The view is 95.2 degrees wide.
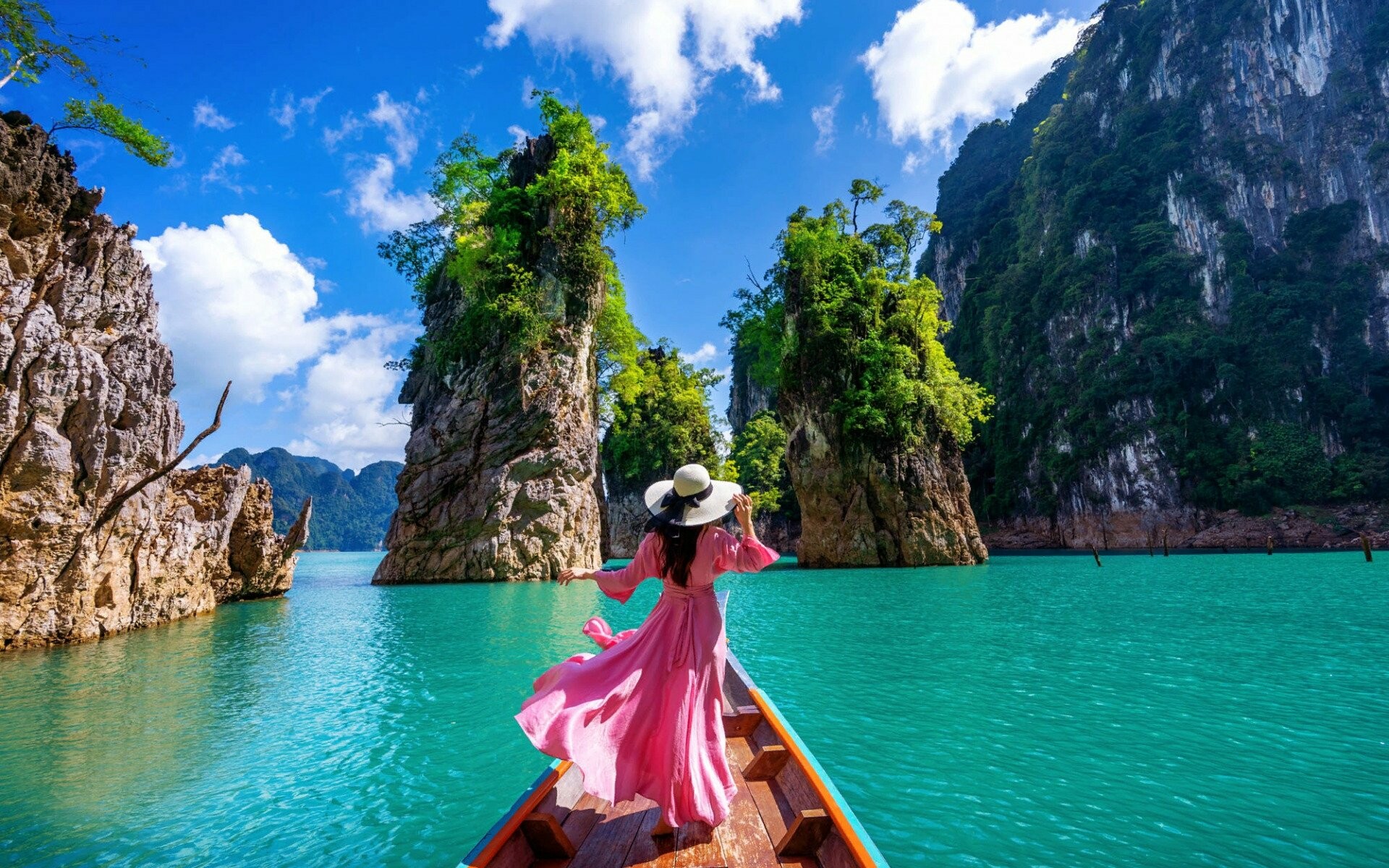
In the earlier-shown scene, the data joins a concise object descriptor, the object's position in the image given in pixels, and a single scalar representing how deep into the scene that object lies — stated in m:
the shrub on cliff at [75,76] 11.48
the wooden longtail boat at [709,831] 2.57
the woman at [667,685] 2.91
